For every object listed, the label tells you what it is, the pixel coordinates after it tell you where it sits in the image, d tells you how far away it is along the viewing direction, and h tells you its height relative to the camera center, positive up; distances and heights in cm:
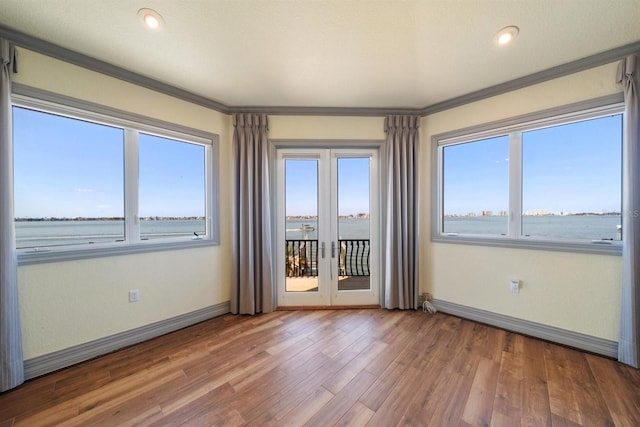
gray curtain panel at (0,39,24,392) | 169 -33
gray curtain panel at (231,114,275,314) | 296 -10
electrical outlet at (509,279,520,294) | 251 -79
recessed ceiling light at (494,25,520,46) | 178 +138
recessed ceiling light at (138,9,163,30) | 162 +138
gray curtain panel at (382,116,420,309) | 307 -2
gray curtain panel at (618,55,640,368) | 192 -11
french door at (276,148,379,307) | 317 -6
